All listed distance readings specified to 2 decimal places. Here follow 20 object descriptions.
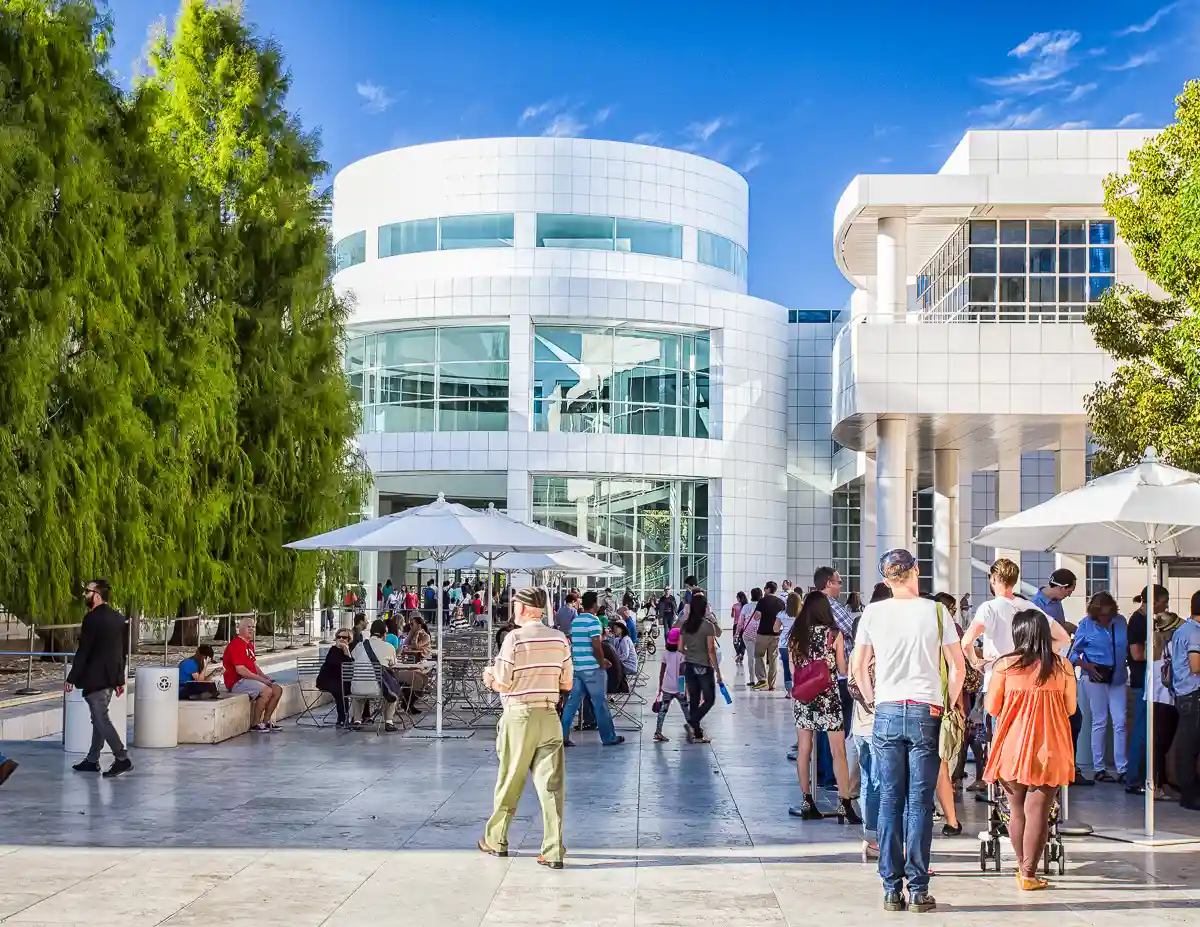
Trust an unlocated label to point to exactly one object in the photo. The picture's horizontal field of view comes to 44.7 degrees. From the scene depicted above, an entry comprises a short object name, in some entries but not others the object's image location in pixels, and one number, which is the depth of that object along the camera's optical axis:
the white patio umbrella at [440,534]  15.81
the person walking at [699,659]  15.44
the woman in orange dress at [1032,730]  8.20
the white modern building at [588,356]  50.88
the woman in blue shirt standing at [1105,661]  12.86
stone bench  15.61
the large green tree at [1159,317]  18.00
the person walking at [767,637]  22.94
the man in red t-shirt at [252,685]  17.06
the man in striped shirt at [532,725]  9.03
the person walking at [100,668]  12.83
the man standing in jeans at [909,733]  7.81
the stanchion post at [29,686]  18.62
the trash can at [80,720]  14.27
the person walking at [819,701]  10.62
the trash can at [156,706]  15.12
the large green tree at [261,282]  29.20
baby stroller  8.77
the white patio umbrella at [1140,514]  10.14
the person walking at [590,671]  15.64
